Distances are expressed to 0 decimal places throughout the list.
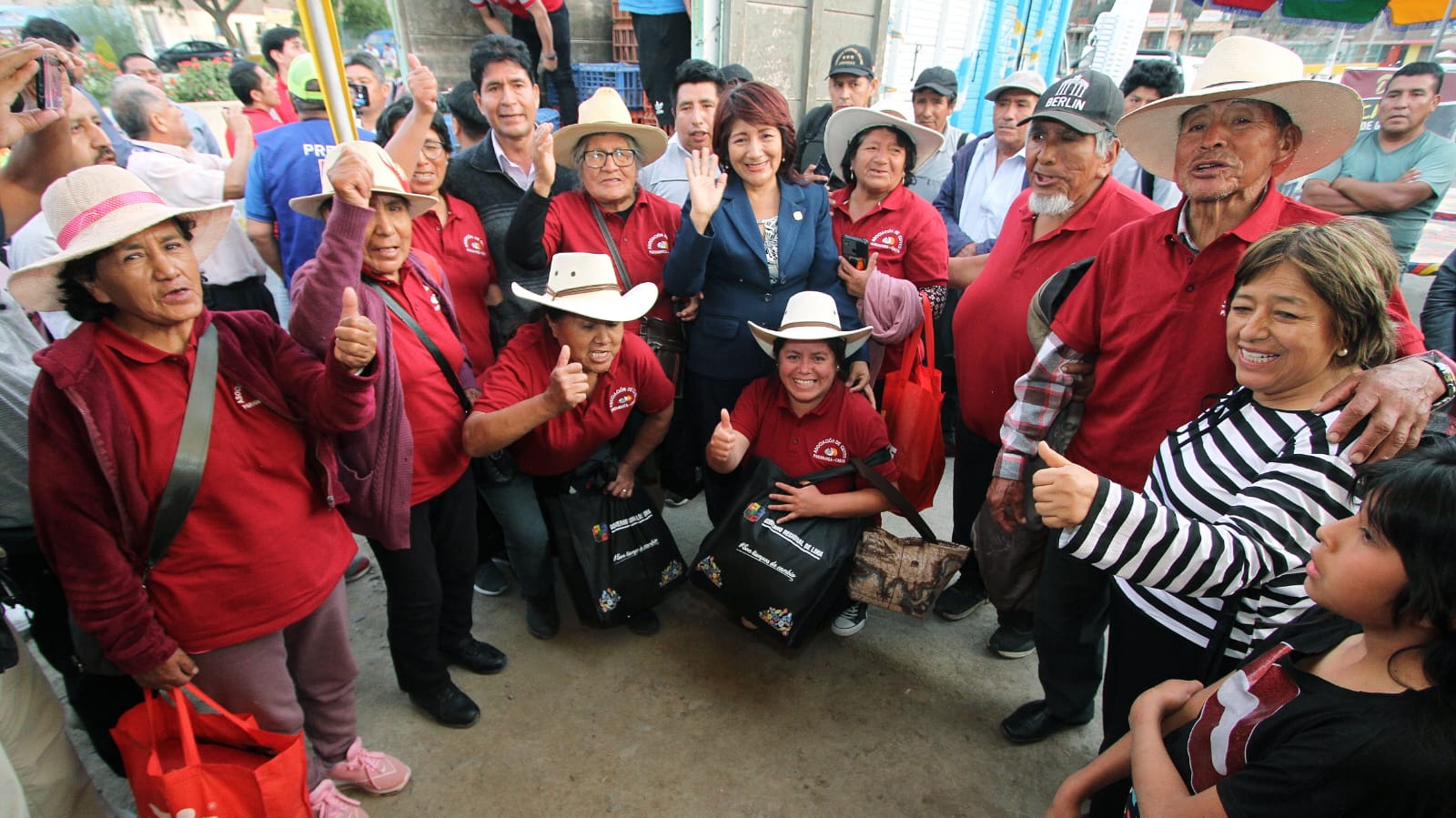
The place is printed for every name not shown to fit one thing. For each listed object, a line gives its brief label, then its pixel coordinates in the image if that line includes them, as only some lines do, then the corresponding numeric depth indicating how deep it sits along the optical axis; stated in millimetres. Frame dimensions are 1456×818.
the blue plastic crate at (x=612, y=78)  7007
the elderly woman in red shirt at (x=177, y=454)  1515
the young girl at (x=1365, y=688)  951
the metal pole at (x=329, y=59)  2023
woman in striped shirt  1381
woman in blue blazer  2859
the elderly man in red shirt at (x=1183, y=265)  1799
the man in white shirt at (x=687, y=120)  3818
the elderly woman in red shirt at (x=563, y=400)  2250
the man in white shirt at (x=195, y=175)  3486
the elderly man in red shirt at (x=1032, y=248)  2410
